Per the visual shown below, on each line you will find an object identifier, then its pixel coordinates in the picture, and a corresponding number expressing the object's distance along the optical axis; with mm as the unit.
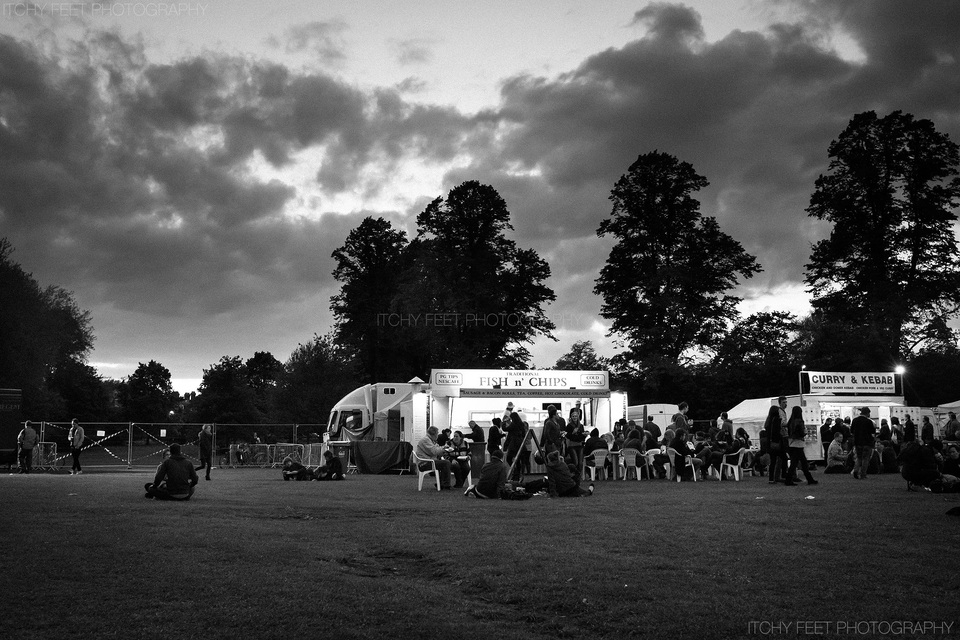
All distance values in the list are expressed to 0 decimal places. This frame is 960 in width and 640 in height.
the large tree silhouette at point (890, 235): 39094
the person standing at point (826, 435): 26188
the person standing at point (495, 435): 18850
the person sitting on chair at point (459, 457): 18625
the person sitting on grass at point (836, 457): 22250
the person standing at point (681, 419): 21125
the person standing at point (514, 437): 16952
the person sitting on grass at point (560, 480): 15133
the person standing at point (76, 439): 24375
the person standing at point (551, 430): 16875
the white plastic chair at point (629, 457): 21531
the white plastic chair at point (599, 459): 21281
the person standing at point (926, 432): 22783
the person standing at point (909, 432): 23188
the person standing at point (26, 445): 25578
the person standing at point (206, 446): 22297
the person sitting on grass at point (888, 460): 22456
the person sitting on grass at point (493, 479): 14812
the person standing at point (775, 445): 17438
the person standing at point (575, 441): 18750
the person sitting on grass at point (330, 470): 22641
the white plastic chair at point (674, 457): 20500
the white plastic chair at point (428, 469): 17995
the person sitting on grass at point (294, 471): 22172
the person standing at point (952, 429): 21703
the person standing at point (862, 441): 19312
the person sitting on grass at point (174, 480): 14000
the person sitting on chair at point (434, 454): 18109
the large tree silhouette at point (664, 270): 43344
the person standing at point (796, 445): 16703
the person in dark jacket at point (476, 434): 20062
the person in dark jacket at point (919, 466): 15062
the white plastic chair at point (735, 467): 20281
